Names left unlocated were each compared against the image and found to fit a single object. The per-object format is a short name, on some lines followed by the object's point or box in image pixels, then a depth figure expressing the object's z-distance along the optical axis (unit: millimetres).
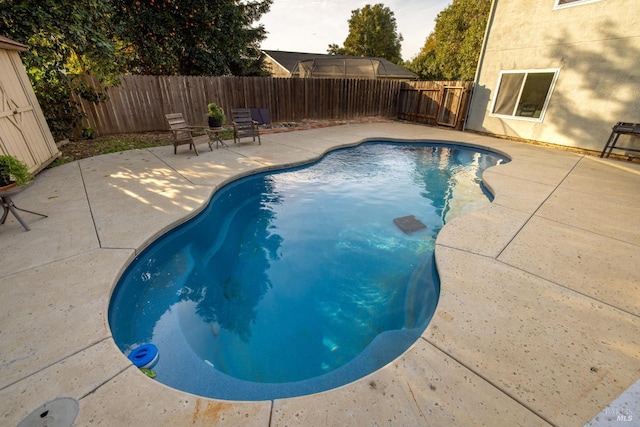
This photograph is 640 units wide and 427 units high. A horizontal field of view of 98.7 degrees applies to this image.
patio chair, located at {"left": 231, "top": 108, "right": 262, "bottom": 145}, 7328
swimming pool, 2201
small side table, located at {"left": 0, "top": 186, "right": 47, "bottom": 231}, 2980
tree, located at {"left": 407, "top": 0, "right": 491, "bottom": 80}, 17980
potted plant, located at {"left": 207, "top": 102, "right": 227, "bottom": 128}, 6816
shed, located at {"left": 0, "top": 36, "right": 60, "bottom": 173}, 4367
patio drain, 1406
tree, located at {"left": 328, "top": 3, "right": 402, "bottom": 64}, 31094
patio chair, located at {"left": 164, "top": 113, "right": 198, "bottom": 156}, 6230
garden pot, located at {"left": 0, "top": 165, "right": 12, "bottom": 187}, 3162
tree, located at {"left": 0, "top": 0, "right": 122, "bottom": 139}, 5160
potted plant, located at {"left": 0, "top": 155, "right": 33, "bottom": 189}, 3178
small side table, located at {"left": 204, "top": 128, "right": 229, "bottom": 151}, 6804
